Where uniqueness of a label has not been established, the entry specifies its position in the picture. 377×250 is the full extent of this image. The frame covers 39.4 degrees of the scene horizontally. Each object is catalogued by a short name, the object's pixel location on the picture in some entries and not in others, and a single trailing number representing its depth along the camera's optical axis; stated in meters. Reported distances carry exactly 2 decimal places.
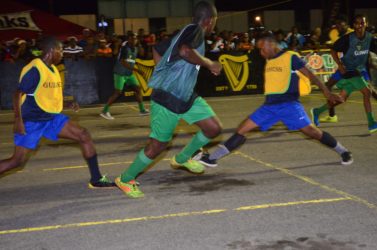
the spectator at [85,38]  16.50
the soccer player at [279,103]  6.18
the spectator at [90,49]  16.12
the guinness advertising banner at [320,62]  17.38
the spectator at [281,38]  15.77
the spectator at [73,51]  15.93
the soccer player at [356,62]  8.63
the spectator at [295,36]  18.52
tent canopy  18.39
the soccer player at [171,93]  5.02
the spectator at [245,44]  17.80
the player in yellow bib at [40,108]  5.22
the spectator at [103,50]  16.30
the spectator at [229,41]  17.14
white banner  18.47
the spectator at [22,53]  15.55
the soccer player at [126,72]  12.36
